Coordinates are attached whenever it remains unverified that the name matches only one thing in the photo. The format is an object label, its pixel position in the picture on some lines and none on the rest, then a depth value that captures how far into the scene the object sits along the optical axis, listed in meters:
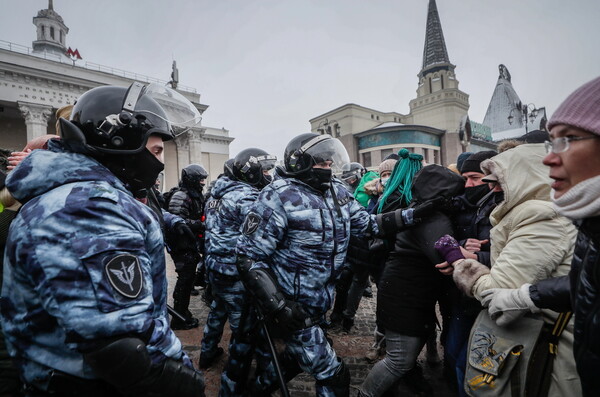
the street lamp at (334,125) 49.67
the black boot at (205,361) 3.42
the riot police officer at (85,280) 0.97
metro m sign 34.34
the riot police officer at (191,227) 4.41
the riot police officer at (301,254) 2.17
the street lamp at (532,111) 15.59
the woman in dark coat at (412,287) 2.33
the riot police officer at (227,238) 3.31
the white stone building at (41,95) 23.03
